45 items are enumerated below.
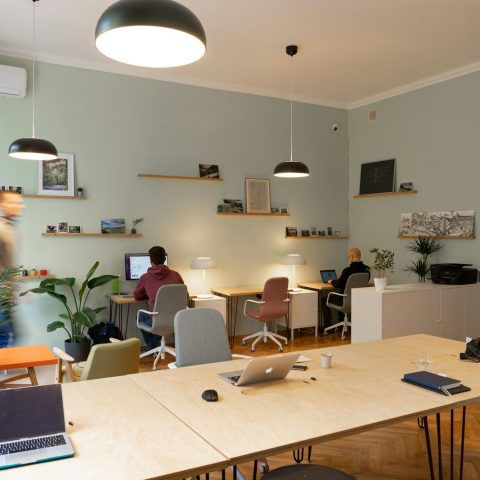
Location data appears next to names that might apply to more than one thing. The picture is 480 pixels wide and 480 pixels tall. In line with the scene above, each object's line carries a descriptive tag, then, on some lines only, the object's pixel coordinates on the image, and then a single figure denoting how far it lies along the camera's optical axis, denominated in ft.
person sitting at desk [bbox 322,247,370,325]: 21.74
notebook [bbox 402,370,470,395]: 7.41
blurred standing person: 17.56
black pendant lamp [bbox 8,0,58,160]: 13.99
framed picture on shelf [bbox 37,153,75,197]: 18.10
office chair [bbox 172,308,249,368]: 9.90
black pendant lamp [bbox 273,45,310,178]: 17.43
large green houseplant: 17.35
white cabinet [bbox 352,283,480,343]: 16.92
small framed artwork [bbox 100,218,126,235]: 19.29
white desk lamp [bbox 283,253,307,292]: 22.40
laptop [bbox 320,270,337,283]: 24.41
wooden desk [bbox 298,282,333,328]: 22.59
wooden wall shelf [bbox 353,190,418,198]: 21.83
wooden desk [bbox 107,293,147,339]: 18.40
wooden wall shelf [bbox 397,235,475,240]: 19.49
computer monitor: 19.45
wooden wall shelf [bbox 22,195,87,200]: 17.91
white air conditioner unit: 17.20
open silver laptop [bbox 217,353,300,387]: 7.56
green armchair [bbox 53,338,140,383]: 9.53
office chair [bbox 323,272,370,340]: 21.45
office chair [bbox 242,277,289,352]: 19.61
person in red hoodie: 17.75
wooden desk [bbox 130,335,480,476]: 5.86
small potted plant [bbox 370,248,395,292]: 17.26
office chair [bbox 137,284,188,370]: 17.16
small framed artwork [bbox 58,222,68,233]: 18.49
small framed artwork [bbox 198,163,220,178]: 21.28
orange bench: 12.32
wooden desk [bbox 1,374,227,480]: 4.94
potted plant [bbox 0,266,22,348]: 17.29
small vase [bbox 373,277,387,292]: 17.22
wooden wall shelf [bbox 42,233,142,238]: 18.26
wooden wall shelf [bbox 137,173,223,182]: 19.94
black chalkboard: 22.81
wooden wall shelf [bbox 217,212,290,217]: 21.90
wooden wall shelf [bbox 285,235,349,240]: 23.77
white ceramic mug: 8.82
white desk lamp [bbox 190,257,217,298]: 20.07
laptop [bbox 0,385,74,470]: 5.25
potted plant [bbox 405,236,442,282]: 20.67
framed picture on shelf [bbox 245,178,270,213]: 22.47
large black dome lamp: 5.66
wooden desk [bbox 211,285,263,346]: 20.66
